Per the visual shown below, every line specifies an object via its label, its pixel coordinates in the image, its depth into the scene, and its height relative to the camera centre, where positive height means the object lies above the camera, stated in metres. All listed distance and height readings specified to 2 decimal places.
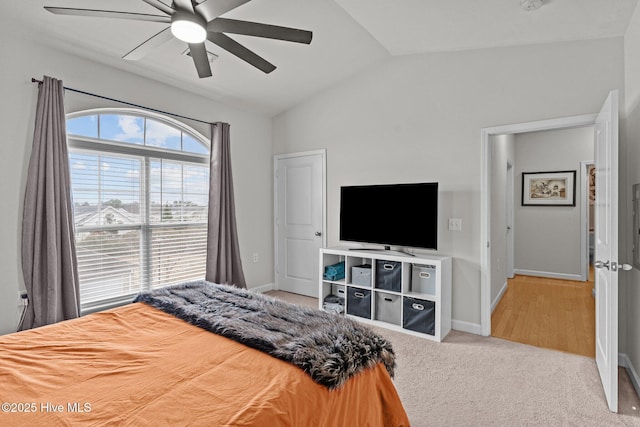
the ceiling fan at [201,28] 1.72 +1.02
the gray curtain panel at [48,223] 2.59 -0.08
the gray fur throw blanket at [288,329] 1.40 -0.58
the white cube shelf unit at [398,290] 3.21 -0.80
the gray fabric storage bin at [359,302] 3.64 -0.98
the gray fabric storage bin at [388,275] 3.40 -0.64
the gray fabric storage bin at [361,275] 3.64 -0.69
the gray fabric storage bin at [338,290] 3.96 -0.94
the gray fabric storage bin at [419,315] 3.19 -0.99
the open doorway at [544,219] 4.72 -0.13
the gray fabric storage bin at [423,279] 3.32 -0.67
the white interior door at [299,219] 4.54 -0.11
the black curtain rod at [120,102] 2.65 +1.04
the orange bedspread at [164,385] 1.09 -0.63
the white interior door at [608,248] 2.07 -0.24
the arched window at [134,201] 3.03 +0.11
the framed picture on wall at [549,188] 5.75 +0.39
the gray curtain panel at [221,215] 3.95 -0.04
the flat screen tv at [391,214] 3.39 -0.03
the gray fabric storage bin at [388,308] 3.46 -0.99
